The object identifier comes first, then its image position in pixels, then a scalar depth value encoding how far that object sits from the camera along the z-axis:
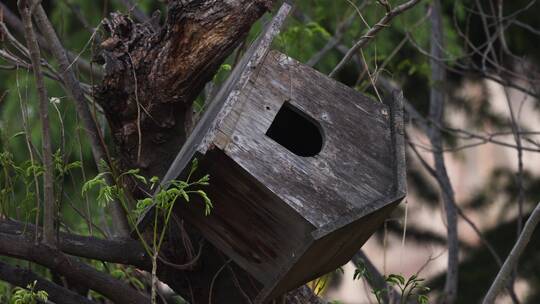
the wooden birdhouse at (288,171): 6.84
